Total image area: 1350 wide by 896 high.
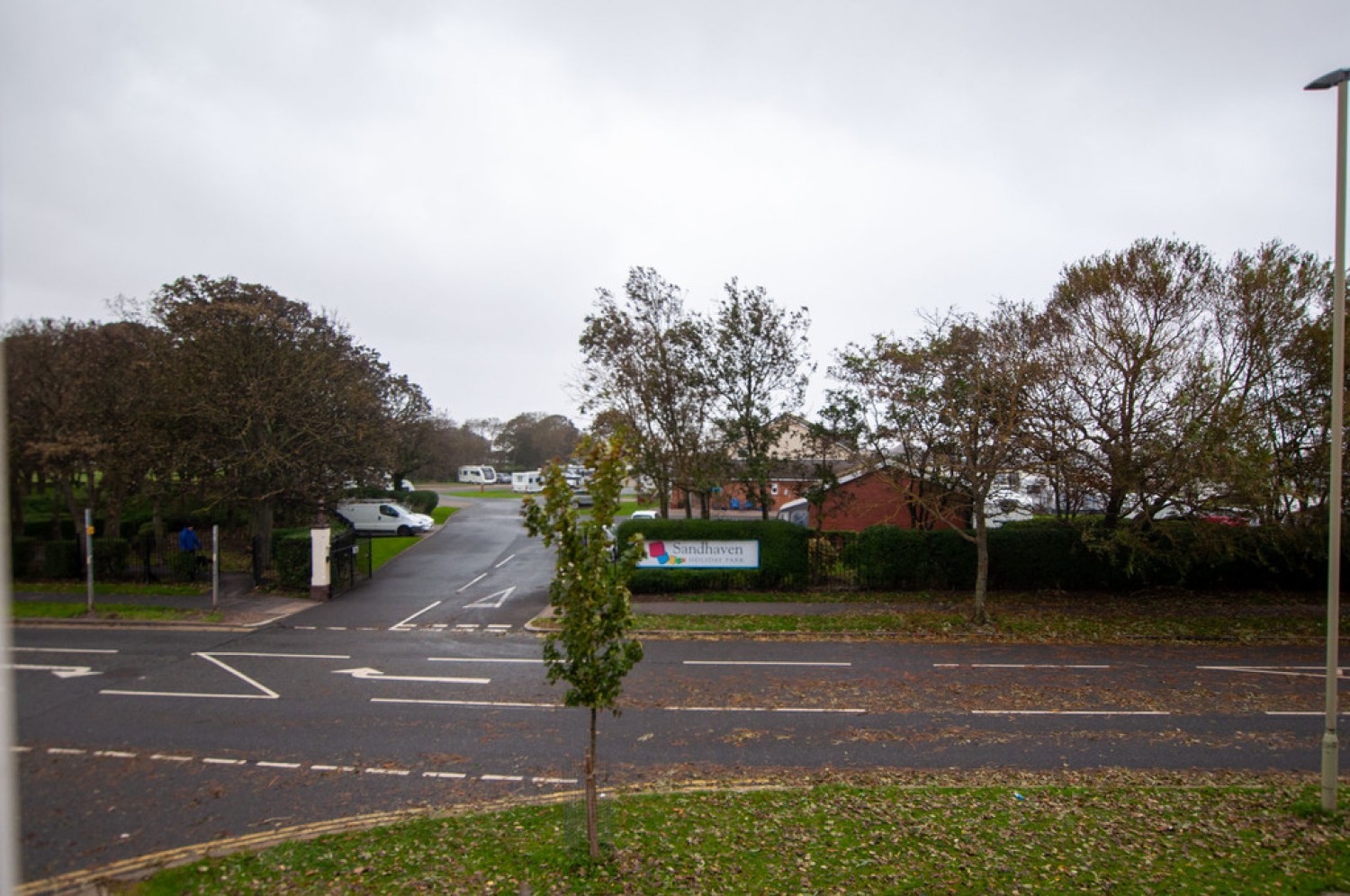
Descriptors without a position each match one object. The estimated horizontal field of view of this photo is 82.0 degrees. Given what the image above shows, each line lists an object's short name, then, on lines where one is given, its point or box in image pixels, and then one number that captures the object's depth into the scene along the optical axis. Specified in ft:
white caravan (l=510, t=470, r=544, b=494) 198.39
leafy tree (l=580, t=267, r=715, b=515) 84.79
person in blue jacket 77.25
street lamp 28.12
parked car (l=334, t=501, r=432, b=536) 115.14
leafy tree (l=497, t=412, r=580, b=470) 283.38
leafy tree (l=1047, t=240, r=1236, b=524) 63.67
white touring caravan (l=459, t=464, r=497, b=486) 234.42
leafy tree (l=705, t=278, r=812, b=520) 84.02
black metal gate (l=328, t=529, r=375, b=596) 75.92
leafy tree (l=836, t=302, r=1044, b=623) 62.39
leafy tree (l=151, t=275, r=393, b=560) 74.95
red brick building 85.46
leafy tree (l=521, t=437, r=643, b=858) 23.71
